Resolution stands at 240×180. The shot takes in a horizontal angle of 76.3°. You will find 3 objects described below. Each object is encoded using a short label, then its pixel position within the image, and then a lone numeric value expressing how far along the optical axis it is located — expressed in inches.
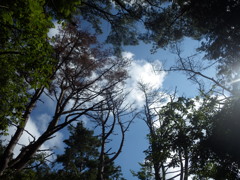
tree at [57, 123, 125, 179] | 612.9
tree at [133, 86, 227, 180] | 192.8
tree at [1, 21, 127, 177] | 194.4
